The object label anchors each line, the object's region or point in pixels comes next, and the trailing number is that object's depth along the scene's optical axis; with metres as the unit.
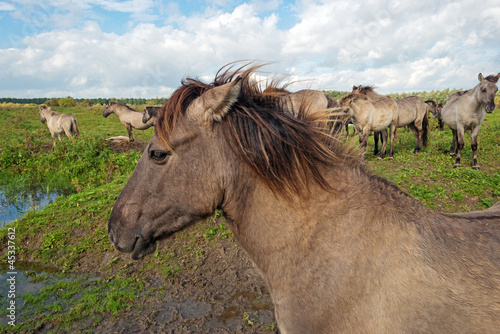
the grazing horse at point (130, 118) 18.02
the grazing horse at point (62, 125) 15.51
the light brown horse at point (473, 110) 8.30
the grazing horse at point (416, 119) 12.02
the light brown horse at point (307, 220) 1.58
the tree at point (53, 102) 47.06
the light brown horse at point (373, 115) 10.95
